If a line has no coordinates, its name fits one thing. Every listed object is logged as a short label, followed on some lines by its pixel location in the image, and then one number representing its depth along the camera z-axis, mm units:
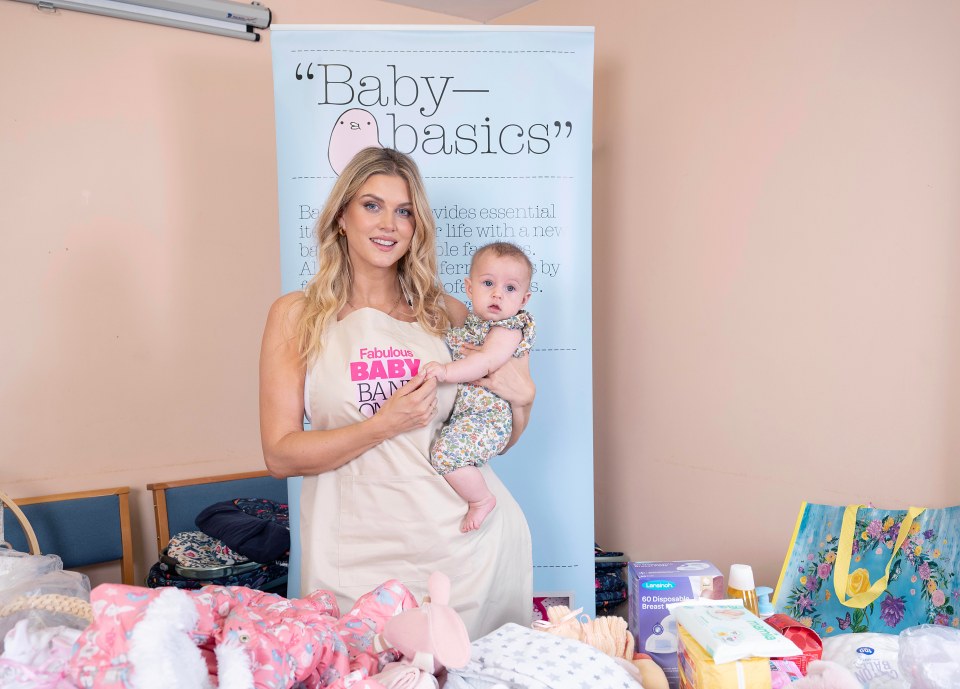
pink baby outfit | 823
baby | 1800
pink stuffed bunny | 943
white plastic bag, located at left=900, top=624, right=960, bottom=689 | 950
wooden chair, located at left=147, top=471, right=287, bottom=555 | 3170
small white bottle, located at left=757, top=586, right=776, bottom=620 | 1314
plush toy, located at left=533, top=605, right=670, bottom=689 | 1122
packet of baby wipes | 962
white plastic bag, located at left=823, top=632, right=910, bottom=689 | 1099
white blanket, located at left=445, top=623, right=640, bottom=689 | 989
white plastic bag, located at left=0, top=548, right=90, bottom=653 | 1164
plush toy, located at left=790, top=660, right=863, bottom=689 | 981
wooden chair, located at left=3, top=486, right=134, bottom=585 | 2934
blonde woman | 1766
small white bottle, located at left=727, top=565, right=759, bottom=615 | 1254
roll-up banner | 2590
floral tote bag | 1796
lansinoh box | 1226
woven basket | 1178
